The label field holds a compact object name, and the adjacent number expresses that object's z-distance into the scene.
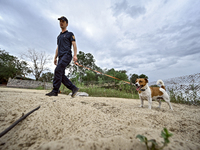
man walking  2.73
